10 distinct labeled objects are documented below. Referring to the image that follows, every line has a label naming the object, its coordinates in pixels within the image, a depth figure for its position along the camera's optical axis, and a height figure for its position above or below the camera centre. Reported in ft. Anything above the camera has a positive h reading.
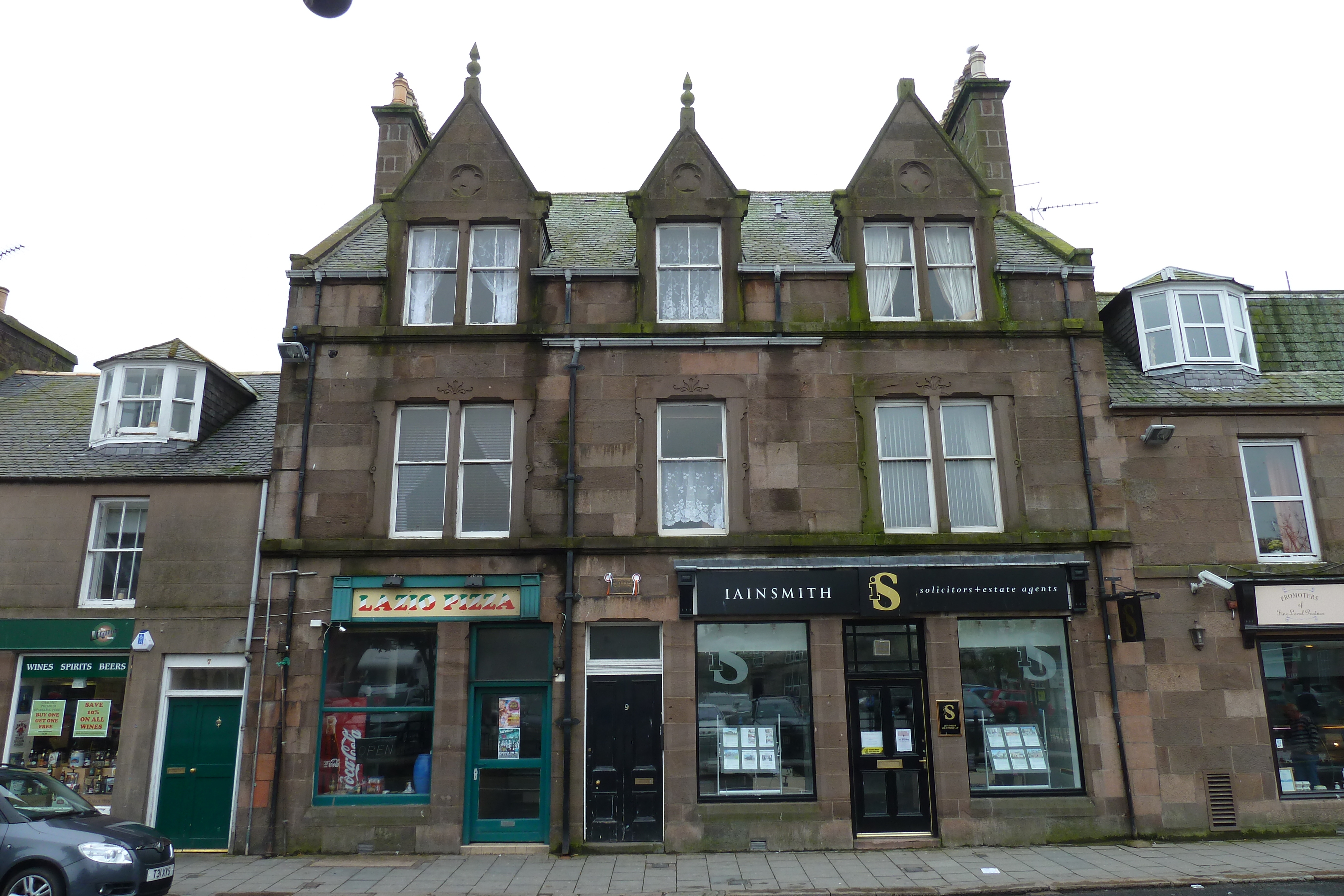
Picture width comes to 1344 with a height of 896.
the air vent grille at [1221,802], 45.01 -6.83
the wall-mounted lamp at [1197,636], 46.78 +1.91
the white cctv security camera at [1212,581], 46.65 +4.92
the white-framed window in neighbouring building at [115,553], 48.67 +7.52
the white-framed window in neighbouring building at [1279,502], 49.14 +9.69
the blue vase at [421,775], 44.55 -4.84
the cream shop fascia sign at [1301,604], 47.14 +3.58
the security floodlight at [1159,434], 48.29 +13.38
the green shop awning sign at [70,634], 46.93 +2.78
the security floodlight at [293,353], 47.55 +18.27
